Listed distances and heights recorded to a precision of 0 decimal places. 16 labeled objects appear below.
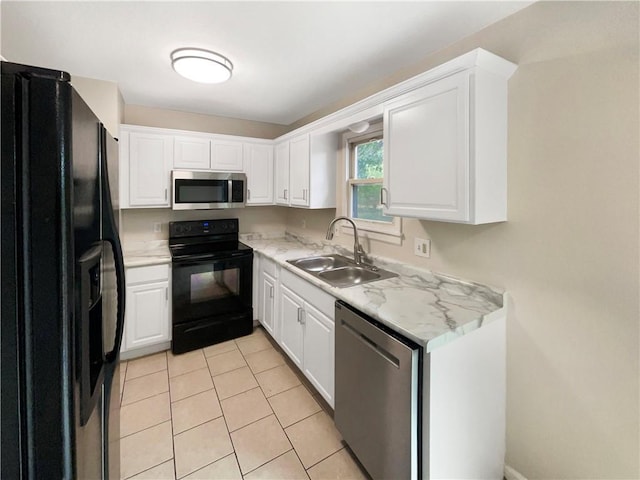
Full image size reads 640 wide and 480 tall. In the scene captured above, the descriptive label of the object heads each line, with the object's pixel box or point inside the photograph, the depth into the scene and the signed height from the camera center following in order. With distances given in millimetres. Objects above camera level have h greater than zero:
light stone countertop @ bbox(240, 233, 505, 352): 1257 -365
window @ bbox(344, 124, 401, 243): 2302 +434
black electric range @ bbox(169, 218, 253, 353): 2693 -537
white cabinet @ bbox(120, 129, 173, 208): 2658 +609
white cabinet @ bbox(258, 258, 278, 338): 2719 -609
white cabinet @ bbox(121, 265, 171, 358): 2543 -692
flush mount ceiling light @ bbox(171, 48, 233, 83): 1857 +1123
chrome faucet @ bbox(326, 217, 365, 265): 2431 -140
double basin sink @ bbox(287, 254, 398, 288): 2146 -291
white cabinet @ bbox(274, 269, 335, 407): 1851 -703
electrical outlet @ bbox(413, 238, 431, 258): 1936 -94
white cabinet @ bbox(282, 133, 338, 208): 2691 +616
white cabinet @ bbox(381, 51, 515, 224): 1346 +452
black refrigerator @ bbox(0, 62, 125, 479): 619 -104
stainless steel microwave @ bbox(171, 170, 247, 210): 2857 +450
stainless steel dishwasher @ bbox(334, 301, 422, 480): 1218 -773
